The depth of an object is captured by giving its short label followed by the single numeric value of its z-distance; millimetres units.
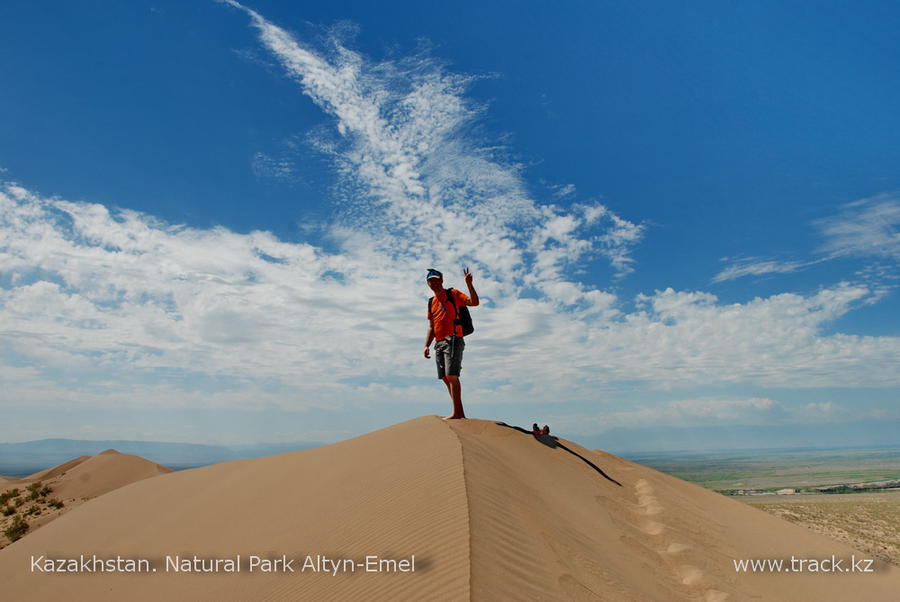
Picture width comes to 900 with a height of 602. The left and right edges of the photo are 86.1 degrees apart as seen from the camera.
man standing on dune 9359
